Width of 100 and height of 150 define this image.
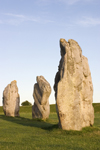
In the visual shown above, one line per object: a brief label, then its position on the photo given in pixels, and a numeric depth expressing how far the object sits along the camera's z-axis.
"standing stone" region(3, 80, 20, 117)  30.78
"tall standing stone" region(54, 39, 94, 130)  14.88
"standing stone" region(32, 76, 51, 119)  25.84
